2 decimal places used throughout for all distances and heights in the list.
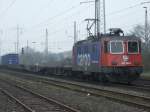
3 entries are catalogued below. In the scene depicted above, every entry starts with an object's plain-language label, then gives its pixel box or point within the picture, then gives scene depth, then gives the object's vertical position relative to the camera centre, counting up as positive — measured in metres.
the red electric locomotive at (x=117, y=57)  25.52 +0.68
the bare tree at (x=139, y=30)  75.69 +7.23
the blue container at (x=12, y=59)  72.94 +1.61
